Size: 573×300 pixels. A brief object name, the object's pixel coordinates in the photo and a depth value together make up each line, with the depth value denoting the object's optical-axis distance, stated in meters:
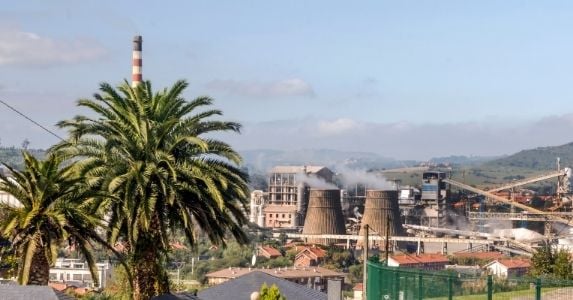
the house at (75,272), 127.28
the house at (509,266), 125.81
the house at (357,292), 96.94
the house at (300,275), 116.81
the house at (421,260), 133.12
